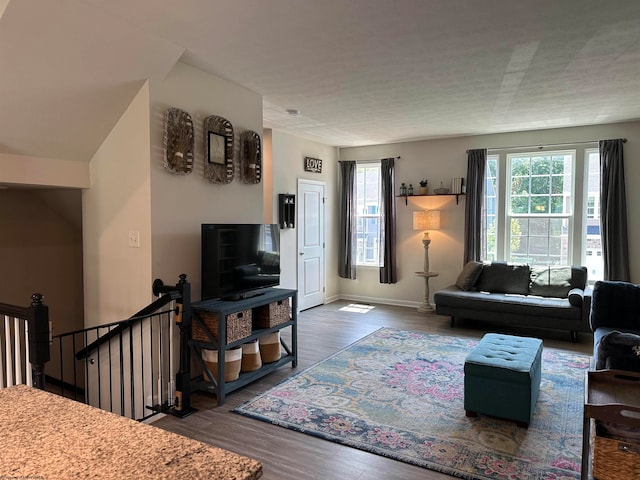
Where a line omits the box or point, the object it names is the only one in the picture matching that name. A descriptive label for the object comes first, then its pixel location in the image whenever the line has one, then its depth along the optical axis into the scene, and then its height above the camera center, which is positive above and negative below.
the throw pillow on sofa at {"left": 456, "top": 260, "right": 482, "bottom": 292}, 6.11 -0.65
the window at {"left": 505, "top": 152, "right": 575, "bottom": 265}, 6.12 +0.30
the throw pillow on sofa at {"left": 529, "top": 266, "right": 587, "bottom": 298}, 5.67 -0.67
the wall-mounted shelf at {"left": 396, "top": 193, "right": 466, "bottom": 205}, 6.71 +0.55
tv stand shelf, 3.45 -0.89
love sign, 6.77 +1.05
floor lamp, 6.73 +0.05
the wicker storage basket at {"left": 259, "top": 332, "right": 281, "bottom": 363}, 4.11 -1.08
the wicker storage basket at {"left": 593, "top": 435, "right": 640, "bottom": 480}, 1.99 -1.06
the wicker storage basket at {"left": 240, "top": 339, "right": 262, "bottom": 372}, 3.89 -1.10
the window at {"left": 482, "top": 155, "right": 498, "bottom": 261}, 6.54 +0.31
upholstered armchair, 3.92 -0.73
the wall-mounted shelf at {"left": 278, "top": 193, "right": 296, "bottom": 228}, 6.20 +0.32
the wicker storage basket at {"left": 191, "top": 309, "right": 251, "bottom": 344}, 3.50 -0.76
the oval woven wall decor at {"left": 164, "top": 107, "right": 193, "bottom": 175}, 3.45 +0.73
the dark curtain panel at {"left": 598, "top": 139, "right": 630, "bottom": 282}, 5.65 +0.22
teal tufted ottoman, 3.04 -1.10
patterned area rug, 2.68 -1.37
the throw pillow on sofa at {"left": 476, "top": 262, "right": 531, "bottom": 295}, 6.00 -0.68
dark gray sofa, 5.19 -0.87
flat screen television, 3.65 -0.24
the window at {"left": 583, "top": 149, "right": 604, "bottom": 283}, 5.92 +0.10
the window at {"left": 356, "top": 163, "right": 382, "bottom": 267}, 7.53 +0.31
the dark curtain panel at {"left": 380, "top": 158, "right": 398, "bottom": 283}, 7.21 +0.17
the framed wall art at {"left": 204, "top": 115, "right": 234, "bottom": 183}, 3.81 +0.74
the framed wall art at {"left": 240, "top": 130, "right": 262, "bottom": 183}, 4.21 +0.73
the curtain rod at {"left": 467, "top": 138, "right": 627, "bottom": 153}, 5.88 +1.16
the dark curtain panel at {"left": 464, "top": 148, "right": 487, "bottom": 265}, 6.50 +0.40
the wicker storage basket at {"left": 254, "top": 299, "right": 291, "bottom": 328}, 4.02 -0.77
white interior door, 6.72 -0.20
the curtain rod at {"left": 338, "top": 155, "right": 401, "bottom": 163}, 7.25 +1.19
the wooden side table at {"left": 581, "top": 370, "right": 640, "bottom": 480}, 2.00 -0.91
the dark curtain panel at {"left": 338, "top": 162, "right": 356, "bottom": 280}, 7.53 +0.22
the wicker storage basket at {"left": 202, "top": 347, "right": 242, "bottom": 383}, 3.53 -1.07
